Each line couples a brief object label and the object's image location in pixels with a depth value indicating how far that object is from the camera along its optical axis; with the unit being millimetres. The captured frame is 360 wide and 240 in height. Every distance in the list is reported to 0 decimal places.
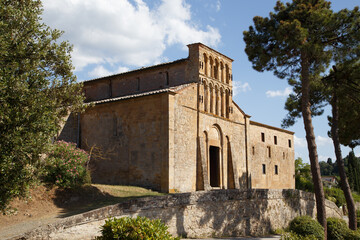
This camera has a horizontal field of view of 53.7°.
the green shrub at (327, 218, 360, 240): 17469
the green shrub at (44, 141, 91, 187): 16141
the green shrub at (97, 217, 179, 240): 8875
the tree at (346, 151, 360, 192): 44688
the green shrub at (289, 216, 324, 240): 16234
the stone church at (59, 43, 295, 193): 21531
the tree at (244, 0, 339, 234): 18031
